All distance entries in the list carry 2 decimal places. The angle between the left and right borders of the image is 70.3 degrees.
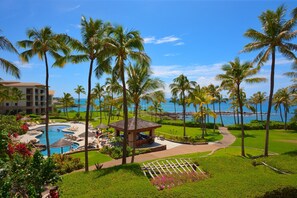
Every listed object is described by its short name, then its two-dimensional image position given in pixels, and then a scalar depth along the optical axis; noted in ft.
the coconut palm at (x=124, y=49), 48.85
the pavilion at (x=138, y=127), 95.86
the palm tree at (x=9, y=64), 36.74
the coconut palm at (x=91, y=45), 49.42
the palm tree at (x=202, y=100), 118.73
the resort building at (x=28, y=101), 215.92
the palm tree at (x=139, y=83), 58.75
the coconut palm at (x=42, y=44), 57.52
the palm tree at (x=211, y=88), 166.26
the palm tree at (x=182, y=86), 114.11
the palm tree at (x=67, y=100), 227.81
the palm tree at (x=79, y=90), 240.94
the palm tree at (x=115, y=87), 57.41
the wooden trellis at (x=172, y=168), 46.47
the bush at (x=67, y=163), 62.40
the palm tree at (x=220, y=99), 180.88
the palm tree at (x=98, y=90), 187.42
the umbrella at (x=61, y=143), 76.59
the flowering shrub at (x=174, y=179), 39.62
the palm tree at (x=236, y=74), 73.36
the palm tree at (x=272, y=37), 59.77
